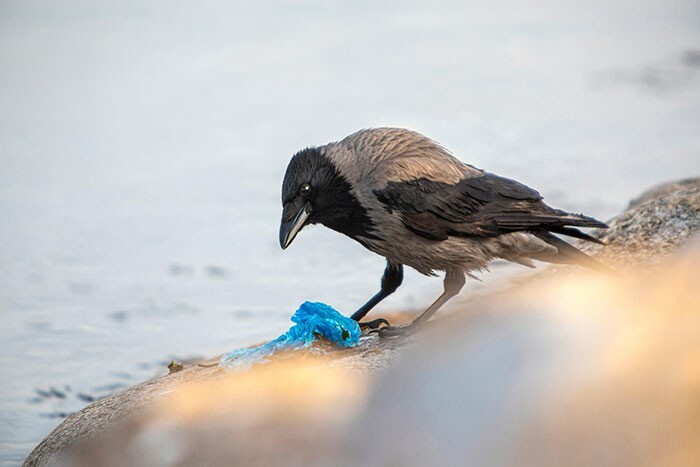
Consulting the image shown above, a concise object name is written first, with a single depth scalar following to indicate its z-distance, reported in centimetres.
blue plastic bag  982
